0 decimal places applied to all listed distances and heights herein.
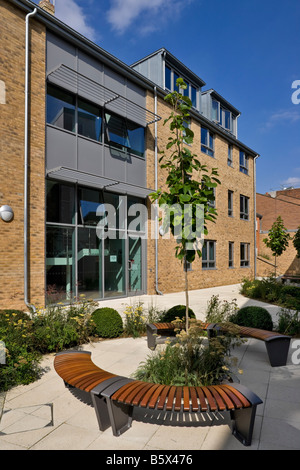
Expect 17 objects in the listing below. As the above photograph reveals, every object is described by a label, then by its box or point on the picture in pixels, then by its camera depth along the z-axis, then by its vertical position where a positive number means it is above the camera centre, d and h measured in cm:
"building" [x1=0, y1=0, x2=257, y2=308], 895 +283
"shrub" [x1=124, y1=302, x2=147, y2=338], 683 -175
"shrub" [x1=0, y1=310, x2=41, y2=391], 420 -159
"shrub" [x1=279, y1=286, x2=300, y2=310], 856 -171
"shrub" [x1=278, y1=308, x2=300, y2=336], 698 -184
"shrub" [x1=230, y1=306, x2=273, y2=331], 696 -167
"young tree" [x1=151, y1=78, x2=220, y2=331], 422 +59
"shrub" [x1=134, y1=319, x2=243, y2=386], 391 -159
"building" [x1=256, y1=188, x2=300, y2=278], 2717 +239
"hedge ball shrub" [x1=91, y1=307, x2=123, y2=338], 659 -166
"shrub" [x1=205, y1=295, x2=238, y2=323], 719 -166
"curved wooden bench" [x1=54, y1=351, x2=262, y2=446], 285 -145
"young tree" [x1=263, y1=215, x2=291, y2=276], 2158 +30
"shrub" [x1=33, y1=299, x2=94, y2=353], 548 -153
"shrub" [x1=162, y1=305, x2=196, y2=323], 690 -154
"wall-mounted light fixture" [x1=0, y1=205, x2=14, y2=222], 850 +85
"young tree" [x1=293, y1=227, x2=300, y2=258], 1769 +8
